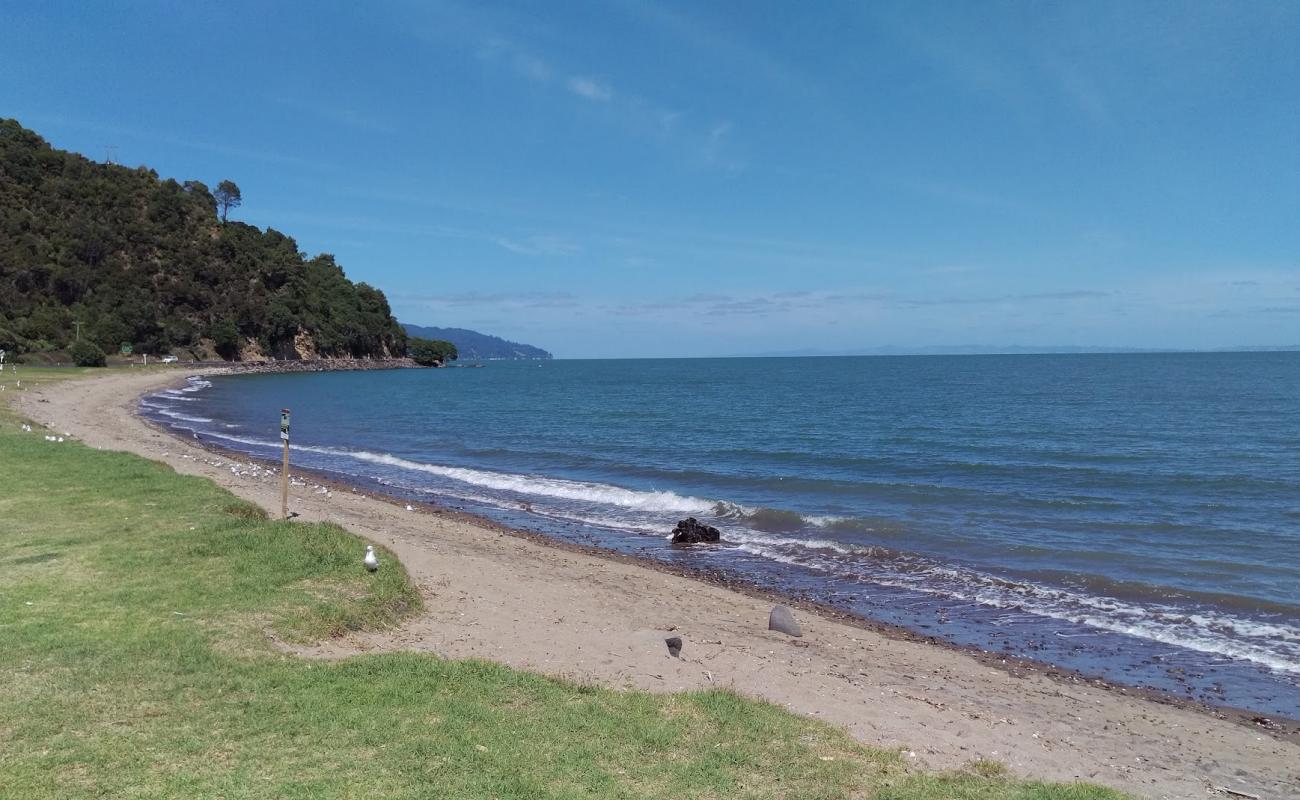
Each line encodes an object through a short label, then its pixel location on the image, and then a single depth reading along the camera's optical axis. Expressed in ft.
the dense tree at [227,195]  577.02
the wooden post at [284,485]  51.84
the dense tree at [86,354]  294.46
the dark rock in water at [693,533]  63.52
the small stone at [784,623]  39.81
